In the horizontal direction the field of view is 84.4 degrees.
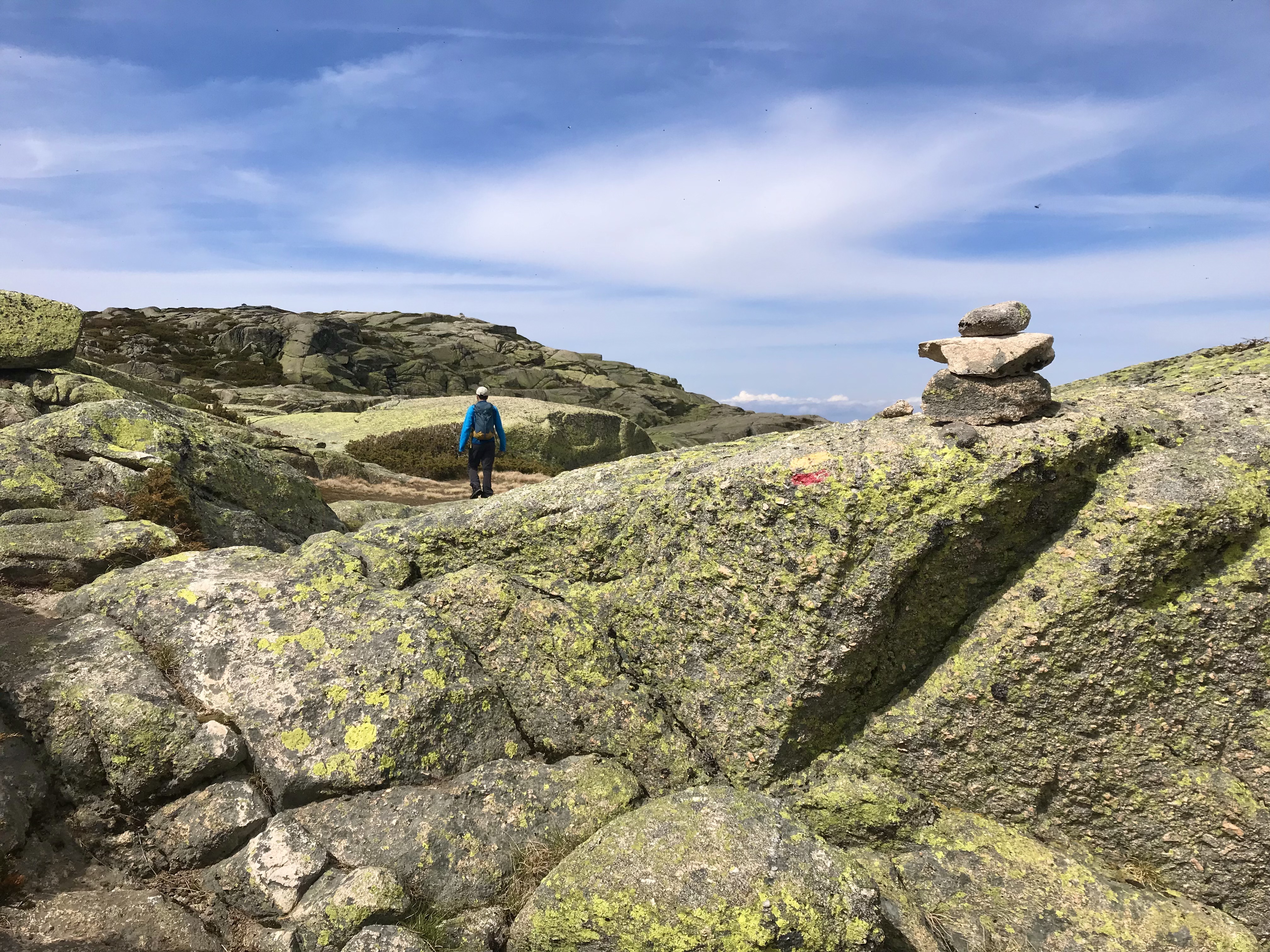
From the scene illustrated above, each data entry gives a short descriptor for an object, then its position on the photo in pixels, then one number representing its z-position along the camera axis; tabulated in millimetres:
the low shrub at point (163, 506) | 13664
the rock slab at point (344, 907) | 7383
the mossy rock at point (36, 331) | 21547
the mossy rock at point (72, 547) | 11242
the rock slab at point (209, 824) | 8008
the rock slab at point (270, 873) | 7707
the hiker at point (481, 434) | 21438
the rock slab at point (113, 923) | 6887
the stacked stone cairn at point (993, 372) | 9305
